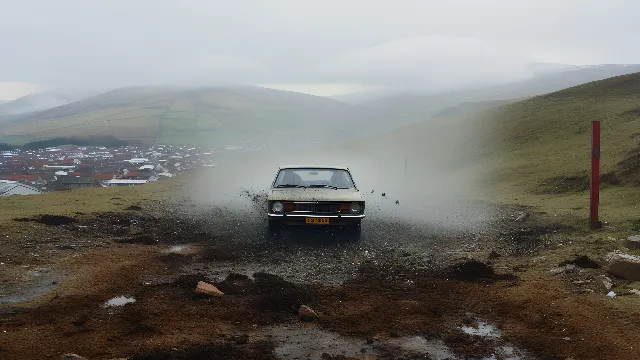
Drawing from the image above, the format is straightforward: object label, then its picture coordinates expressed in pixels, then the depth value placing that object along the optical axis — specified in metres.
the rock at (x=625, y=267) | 6.82
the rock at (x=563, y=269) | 7.60
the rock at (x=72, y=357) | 4.51
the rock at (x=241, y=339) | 5.12
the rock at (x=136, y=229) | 11.38
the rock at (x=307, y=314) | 5.90
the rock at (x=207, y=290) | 6.64
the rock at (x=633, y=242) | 8.27
